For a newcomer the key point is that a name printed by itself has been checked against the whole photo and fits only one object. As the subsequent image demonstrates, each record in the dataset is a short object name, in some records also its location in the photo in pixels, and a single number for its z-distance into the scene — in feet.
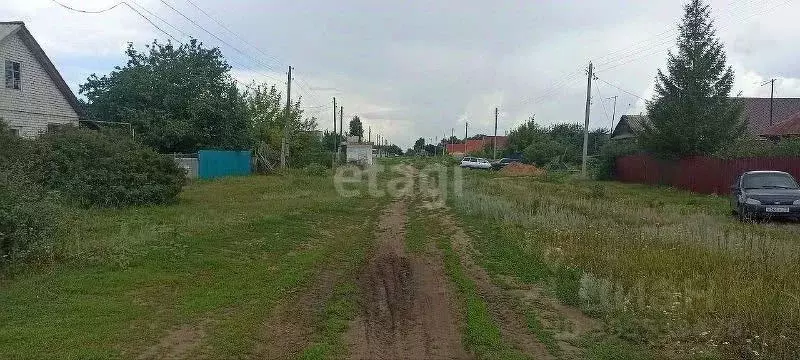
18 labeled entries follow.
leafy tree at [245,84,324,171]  127.54
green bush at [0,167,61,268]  26.91
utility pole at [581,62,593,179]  120.57
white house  73.72
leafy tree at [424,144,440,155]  474.66
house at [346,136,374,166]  217.15
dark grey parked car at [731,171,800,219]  52.13
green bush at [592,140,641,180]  132.05
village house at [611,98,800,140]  144.46
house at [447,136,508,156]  354.13
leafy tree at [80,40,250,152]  101.50
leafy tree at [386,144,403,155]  565.53
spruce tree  94.12
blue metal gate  102.01
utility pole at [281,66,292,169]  118.21
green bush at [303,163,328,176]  123.03
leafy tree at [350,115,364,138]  383.45
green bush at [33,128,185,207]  50.08
